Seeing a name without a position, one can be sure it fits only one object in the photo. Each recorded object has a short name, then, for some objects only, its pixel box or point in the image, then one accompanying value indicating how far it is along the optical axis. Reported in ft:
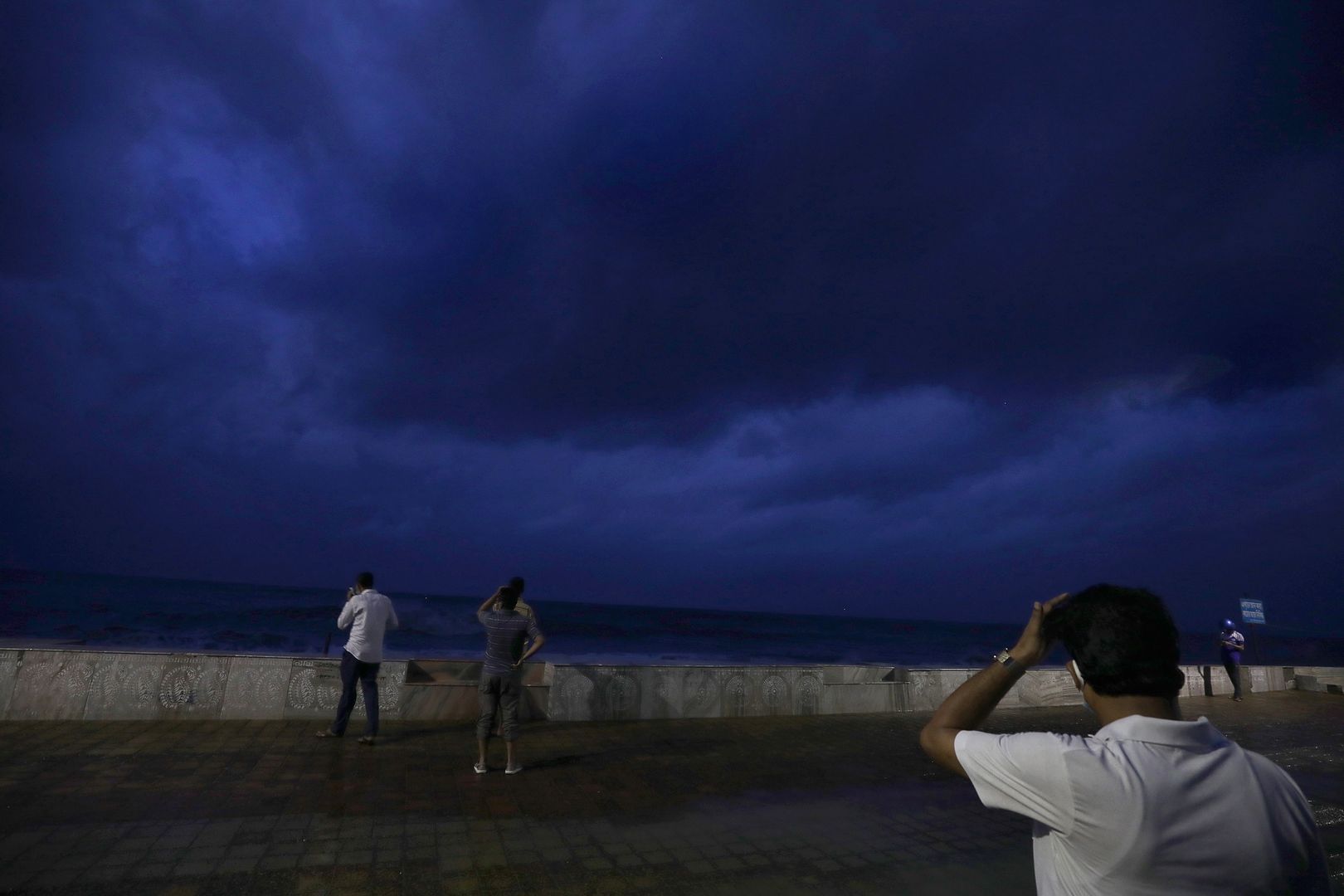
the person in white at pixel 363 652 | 25.89
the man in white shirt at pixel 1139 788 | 4.53
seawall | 25.94
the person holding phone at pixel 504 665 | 22.35
